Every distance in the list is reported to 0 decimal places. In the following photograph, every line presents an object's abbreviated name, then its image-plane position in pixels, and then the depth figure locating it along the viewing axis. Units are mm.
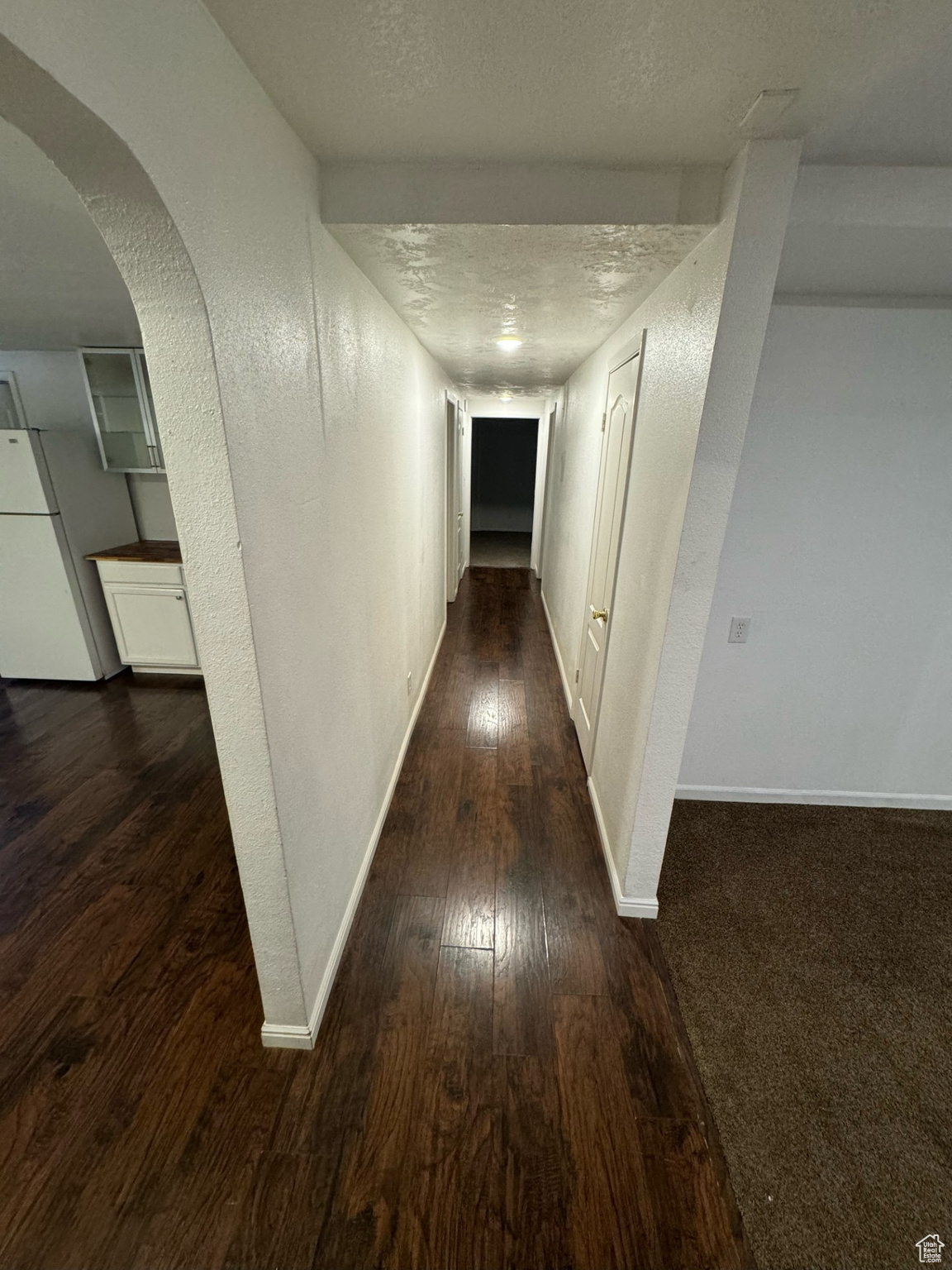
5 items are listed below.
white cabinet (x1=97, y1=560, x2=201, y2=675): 3316
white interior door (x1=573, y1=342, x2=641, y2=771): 2066
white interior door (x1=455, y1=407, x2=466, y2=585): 5098
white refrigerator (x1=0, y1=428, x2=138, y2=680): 3004
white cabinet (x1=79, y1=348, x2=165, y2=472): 3249
